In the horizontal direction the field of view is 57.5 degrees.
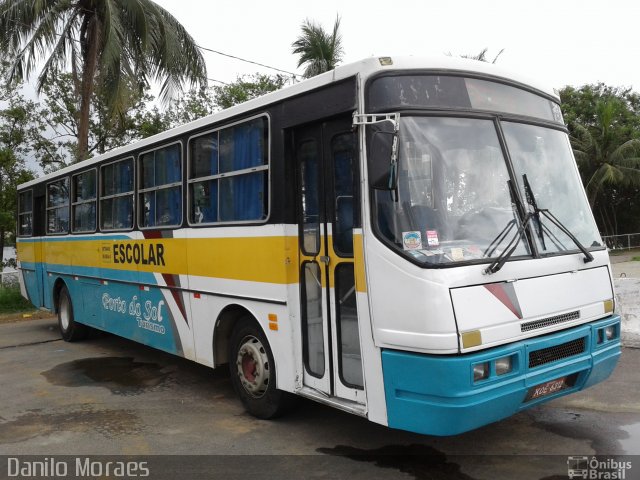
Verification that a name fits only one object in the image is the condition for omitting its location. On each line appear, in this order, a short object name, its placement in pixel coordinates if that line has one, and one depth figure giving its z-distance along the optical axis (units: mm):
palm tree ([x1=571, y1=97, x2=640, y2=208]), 28109
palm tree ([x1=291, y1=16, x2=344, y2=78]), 17953
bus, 3805
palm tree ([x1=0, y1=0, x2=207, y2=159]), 13477
